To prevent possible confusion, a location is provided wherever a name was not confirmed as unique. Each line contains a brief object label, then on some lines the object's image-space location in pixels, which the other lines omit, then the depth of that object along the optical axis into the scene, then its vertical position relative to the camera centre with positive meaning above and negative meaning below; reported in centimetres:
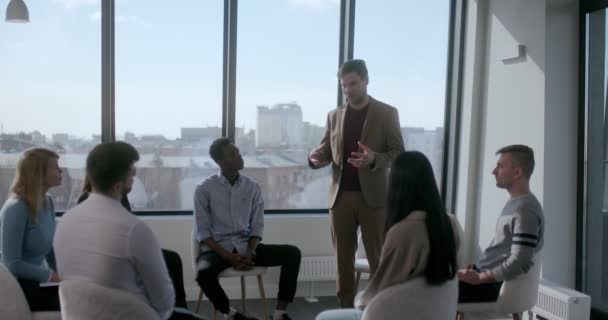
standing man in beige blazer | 339 -23
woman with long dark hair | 188 -32
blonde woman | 258 -45
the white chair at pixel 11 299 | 220 -66
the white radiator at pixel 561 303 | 347 -102
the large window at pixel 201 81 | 423 +45
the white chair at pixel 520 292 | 273 -75
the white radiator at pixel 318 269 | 442 -104
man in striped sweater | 264 -46
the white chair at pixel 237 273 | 360 -88
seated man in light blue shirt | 372 -62
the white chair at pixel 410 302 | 185 -54
